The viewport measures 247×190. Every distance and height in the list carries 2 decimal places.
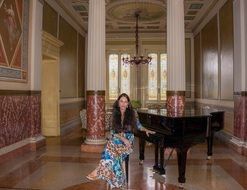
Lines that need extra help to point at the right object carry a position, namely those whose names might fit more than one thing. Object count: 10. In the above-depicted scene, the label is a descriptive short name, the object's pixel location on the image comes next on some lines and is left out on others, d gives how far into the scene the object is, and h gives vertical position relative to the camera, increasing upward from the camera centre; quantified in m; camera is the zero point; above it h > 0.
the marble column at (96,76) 6.81 +0.45
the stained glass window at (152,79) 13.55 +0.74
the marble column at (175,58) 6.64 +0.83
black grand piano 4.26 -0.54
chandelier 10.38 +1.23
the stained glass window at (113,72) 13.80 +1.09
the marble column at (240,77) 6.78 +0.41
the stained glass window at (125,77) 13.70 +0.85
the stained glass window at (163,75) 13.58 +0.92
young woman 3.84 -0.62
